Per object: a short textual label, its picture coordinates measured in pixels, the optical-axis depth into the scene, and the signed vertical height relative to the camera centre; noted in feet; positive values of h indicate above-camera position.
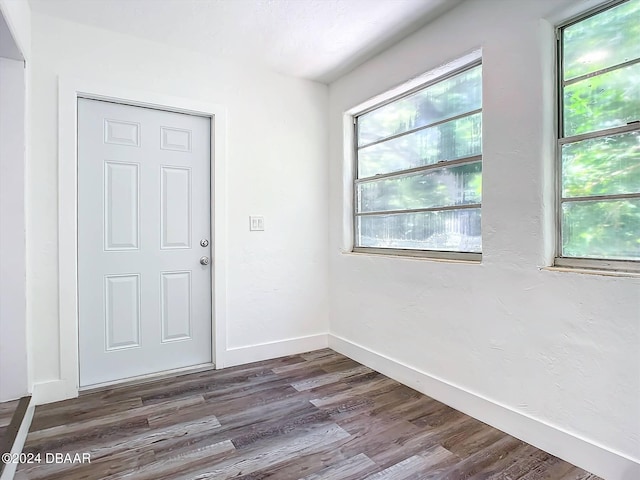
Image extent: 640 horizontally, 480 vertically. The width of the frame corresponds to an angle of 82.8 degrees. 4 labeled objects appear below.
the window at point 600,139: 5.19 +1.51
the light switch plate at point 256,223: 10.07 +0.47
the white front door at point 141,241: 8.30 -0.01
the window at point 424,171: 7.44 +1.63
